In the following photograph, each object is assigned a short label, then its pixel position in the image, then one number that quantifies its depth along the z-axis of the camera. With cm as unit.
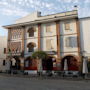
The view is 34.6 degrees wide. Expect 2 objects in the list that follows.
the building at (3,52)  3738
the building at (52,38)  2655
